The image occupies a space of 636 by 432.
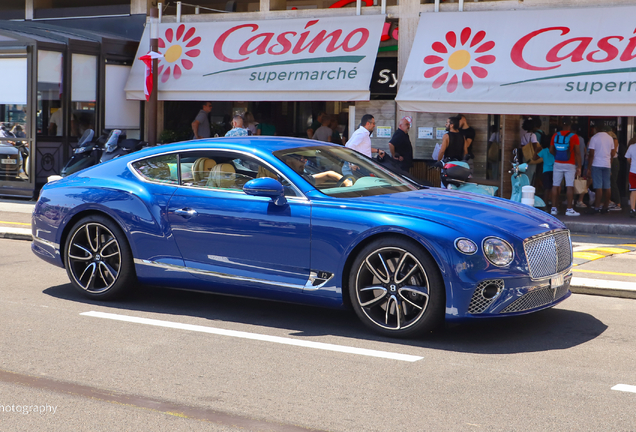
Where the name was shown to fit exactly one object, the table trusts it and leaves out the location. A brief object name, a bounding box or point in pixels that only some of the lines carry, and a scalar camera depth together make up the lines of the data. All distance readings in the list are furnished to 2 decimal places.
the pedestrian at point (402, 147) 13.31
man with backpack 14.24
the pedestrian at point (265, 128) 18.48
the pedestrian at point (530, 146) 15.51
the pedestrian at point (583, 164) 15.41
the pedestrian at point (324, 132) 17.17
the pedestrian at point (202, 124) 16.52
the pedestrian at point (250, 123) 17.98
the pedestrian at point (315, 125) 17.61
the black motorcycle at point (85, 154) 16.06
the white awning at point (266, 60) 15.84
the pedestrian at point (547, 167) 15.25
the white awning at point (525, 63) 13.45
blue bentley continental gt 5.46
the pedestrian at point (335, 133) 17.61
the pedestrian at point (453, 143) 13.25
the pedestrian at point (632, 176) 13.91
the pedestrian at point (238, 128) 11.79
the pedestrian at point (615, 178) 15.75
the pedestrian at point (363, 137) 11.89
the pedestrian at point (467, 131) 14.81
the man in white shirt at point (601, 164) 14.73
